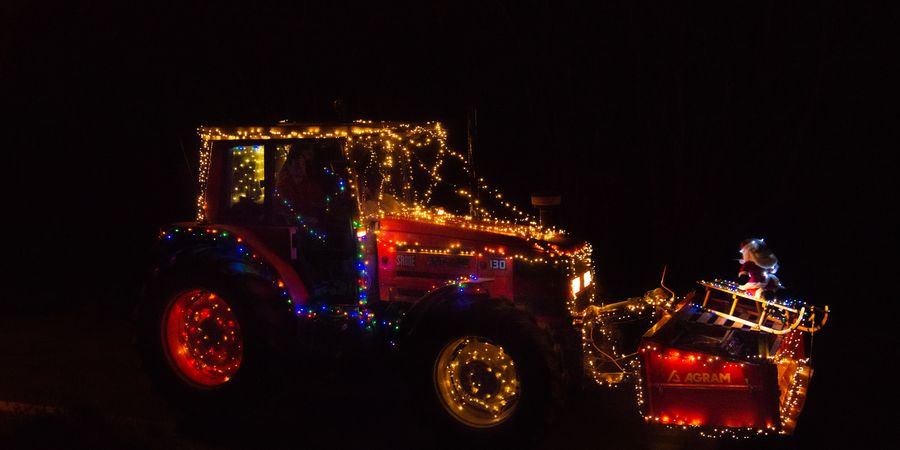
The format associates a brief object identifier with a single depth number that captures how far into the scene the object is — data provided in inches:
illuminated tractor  228.2
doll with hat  240.1
